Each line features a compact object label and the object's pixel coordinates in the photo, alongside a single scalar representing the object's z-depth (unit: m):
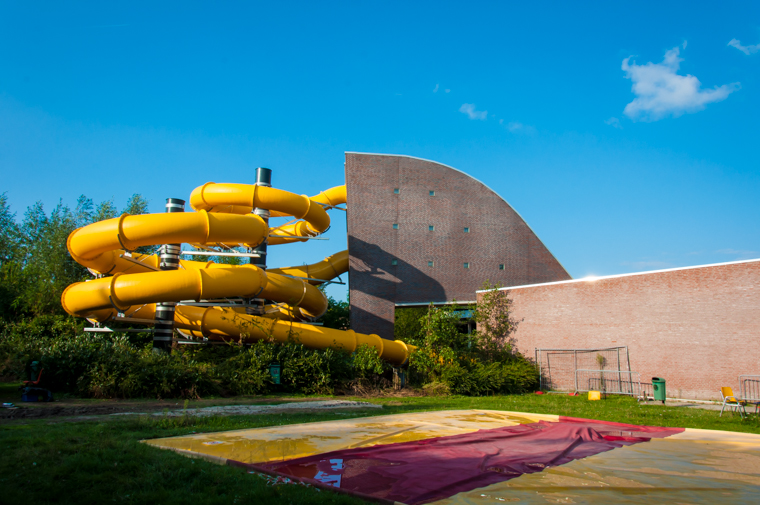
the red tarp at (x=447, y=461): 4.60
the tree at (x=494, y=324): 23.83
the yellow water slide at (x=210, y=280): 14.22
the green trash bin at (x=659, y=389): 16.28
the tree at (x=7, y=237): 31.47
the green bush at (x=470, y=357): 19.09
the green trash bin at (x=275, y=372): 16.12
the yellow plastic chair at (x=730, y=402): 12.48
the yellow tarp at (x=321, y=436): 5.97
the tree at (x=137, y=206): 33.84
